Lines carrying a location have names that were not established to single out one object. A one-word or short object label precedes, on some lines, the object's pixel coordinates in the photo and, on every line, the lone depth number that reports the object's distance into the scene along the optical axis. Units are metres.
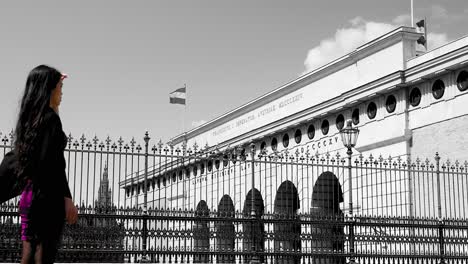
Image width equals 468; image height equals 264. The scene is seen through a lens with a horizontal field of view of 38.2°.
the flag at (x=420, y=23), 32.59
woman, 4.65
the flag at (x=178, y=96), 41.91
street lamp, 19.77
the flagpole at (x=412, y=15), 31.38
